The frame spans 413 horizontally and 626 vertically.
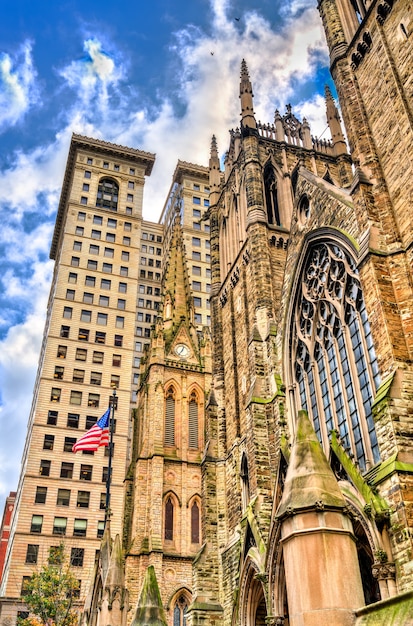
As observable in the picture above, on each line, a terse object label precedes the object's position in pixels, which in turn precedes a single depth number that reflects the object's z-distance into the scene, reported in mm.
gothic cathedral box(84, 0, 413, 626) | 9086
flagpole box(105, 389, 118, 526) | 29891
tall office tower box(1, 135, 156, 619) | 55906
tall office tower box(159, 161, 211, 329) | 77625
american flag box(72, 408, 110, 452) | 32250
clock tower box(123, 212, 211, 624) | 37719
